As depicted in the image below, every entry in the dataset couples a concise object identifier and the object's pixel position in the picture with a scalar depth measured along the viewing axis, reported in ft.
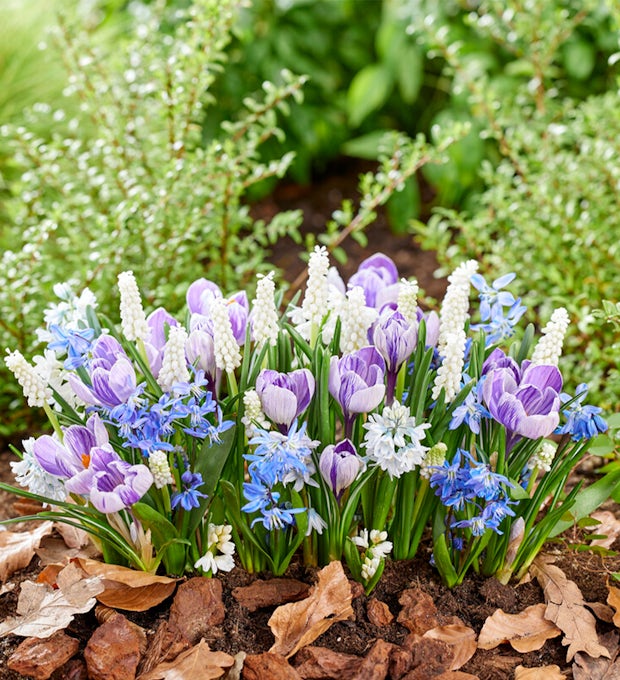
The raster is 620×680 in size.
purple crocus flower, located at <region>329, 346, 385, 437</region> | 4.69
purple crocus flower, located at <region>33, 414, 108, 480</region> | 4.66
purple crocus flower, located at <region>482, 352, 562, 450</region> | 4.68
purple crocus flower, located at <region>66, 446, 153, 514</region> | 4.50
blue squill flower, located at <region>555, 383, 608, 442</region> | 4.96
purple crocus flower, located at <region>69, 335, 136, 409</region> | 4.57
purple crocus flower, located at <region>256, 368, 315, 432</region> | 4.62
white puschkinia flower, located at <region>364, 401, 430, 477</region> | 4.56
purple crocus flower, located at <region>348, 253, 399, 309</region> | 5.59
